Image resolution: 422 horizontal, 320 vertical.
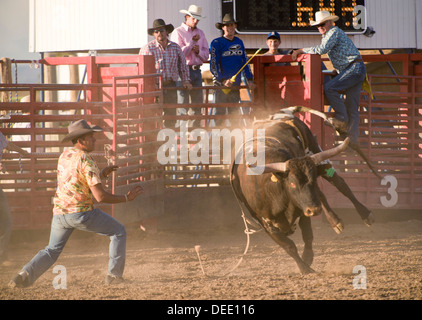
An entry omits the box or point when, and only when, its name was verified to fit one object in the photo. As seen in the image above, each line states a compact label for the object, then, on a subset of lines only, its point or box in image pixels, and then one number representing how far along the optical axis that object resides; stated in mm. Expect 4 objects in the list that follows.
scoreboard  28719
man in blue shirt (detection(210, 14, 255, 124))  20000
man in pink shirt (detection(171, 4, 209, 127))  21234
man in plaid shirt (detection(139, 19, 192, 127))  19703
